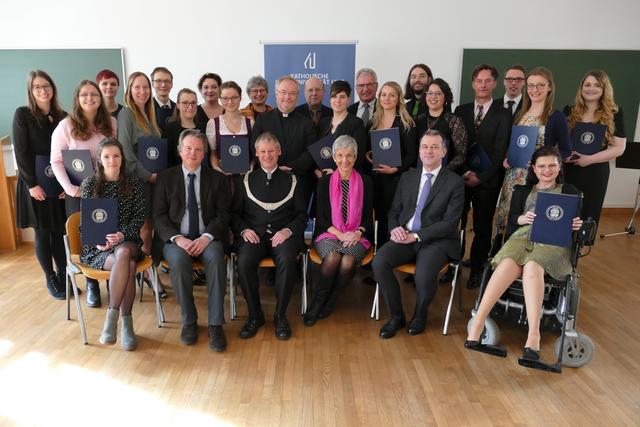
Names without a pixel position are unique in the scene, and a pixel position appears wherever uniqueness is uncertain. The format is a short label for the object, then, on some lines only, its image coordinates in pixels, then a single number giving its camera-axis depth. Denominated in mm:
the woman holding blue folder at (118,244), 3072
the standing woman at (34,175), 3475
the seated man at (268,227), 3295
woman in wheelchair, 2885
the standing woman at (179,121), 3695
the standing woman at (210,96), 4074
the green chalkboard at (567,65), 6066
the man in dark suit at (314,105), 4023
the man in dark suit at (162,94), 3840
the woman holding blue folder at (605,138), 3596
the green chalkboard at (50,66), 5930
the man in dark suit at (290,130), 3766
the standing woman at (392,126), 3676
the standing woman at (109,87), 3687
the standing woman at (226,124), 3717
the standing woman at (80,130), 3363
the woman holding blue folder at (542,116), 3486
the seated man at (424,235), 3266
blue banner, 5988
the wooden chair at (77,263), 3080
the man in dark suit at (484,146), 3707
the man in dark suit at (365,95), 4074
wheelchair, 2828
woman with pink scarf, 3414
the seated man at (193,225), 3143
